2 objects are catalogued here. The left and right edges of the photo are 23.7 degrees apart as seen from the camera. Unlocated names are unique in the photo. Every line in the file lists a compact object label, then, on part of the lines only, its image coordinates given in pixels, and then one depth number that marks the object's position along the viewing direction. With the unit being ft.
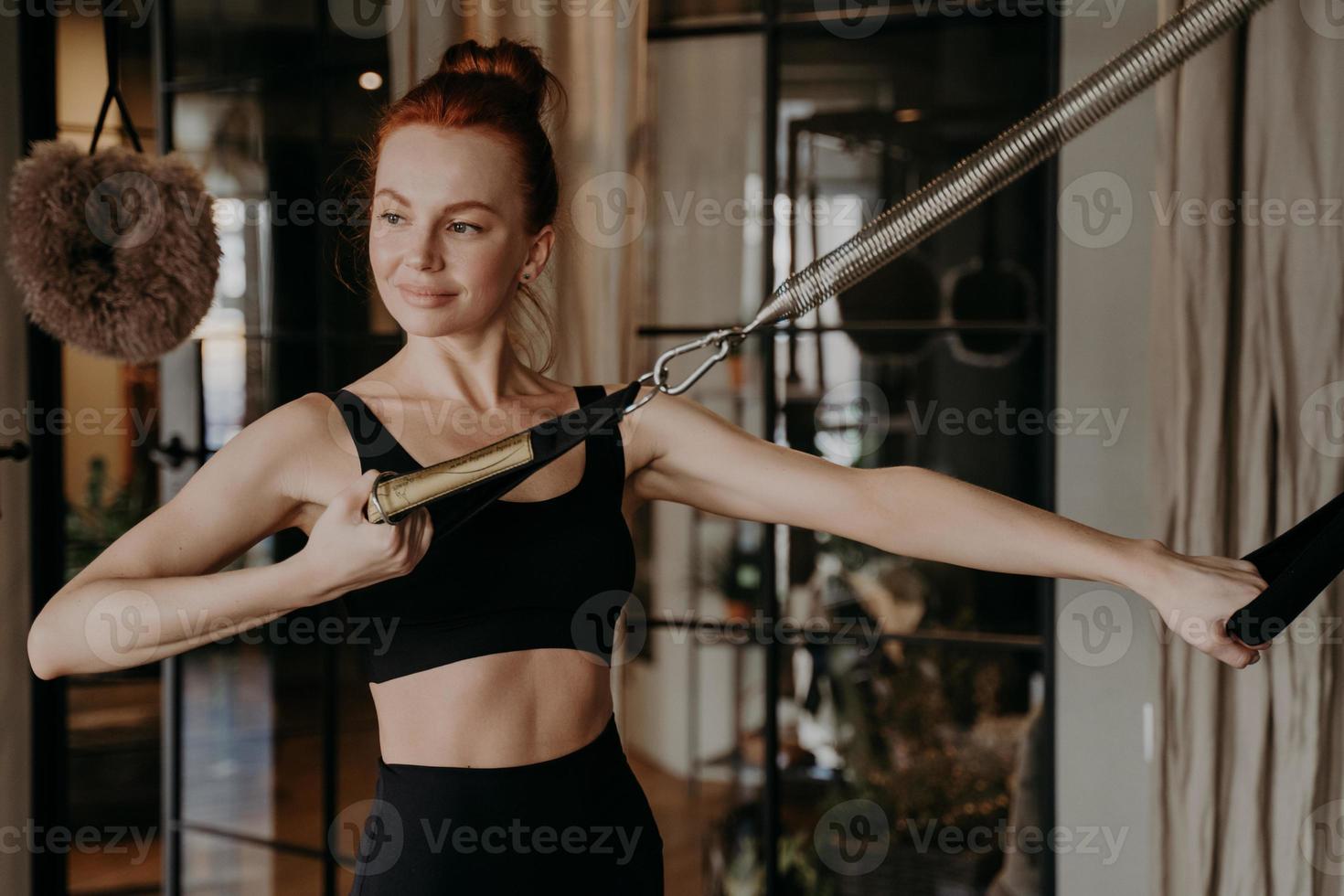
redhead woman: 9.80
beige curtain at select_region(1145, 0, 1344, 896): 12.38
